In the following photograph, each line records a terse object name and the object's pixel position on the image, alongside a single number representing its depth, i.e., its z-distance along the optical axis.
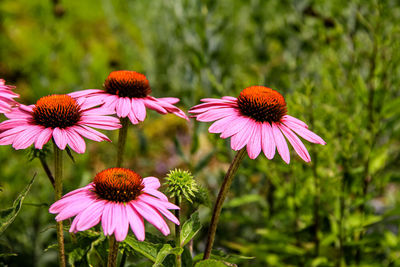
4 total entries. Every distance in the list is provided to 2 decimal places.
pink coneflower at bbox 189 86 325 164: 1.11
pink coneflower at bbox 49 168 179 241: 1.07
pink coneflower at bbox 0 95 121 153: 1.11
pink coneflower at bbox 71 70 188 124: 1.17
